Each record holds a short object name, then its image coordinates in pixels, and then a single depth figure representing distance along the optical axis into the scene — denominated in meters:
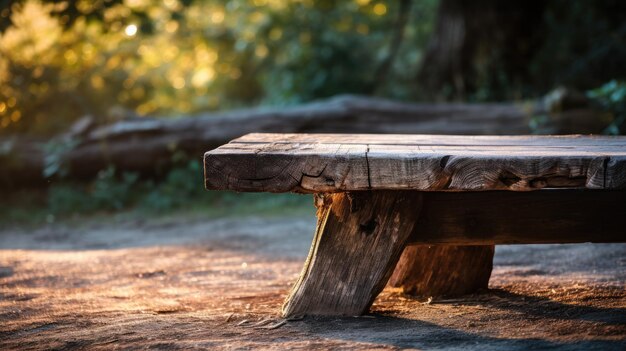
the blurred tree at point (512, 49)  18.39
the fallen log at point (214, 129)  15.70
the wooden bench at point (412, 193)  4.96
